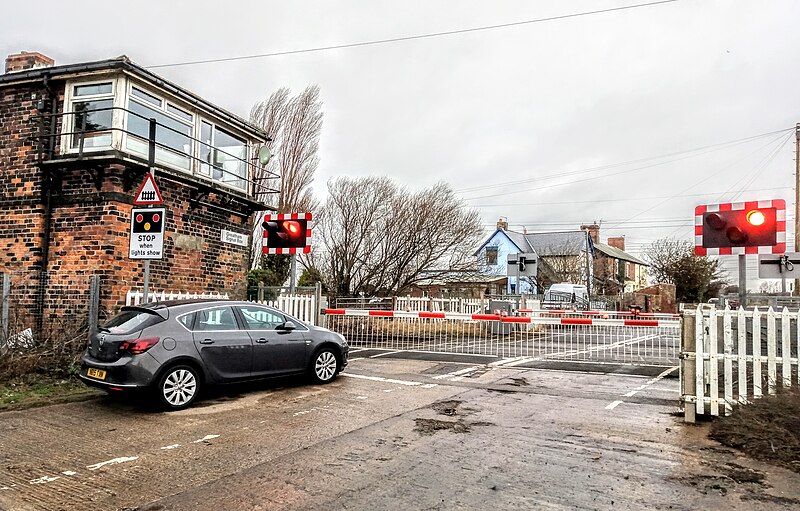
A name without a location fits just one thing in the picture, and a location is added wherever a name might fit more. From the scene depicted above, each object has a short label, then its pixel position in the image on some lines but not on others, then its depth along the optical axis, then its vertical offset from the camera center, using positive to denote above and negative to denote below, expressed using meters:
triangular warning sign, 8.59 +1.50
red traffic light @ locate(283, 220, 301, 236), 12.26 +1.46
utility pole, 29.29 +6.08
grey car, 7.00 -0.81
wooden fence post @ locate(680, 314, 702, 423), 6.66 -0.76
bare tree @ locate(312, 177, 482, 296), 21.25 +2.26
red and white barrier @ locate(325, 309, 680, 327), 11.29 -0.45
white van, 34.16 +0.39
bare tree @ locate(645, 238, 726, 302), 45.44 +2.66
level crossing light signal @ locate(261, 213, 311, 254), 12.26 +1.31
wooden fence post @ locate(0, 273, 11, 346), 10.02 -0.18
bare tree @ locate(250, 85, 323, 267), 23.50 +6.55
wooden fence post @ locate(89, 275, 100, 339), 10.15 -0.21
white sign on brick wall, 14.38 +1.43
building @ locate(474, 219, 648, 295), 45.66 +3.86
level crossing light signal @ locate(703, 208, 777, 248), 7.44 +1.05
